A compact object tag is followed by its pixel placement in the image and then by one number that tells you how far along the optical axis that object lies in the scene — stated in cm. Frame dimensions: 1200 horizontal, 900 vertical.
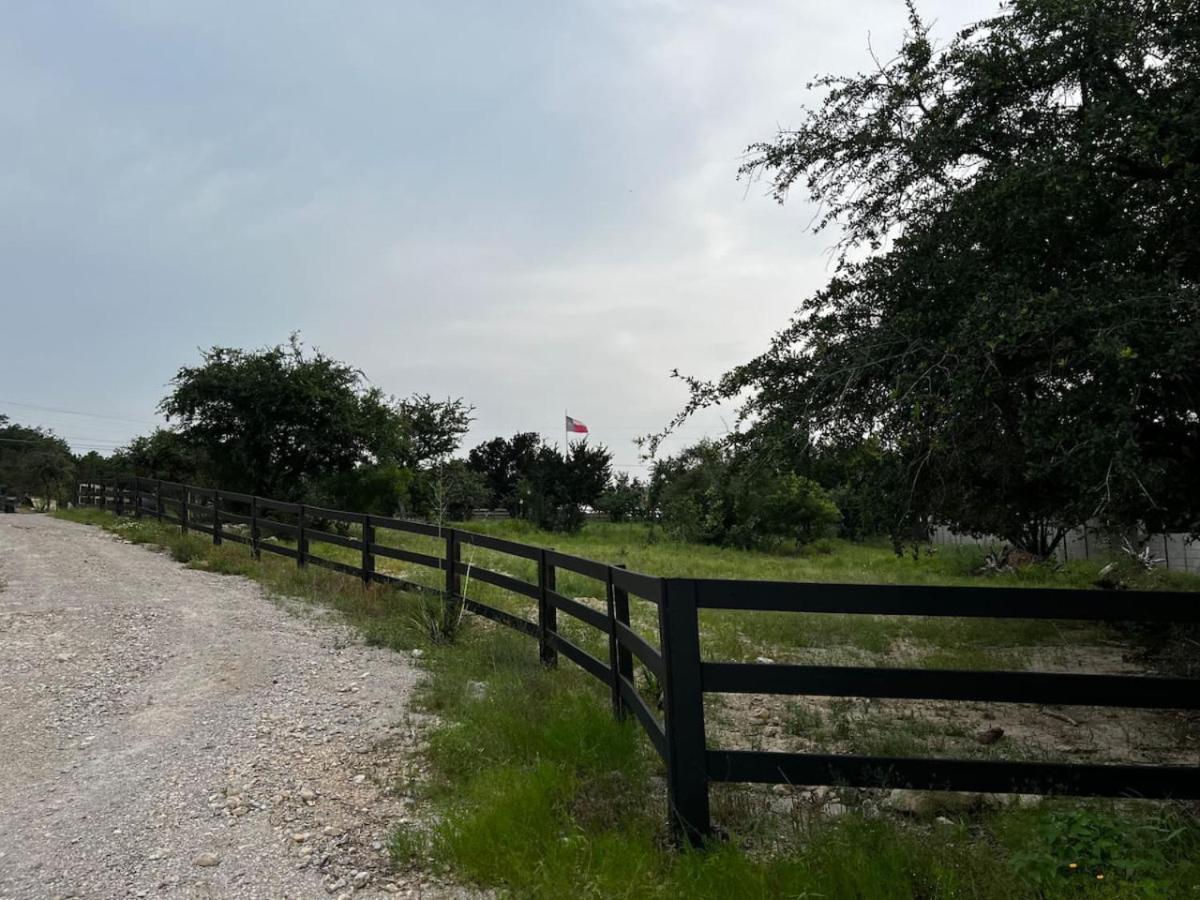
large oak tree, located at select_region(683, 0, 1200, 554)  581
